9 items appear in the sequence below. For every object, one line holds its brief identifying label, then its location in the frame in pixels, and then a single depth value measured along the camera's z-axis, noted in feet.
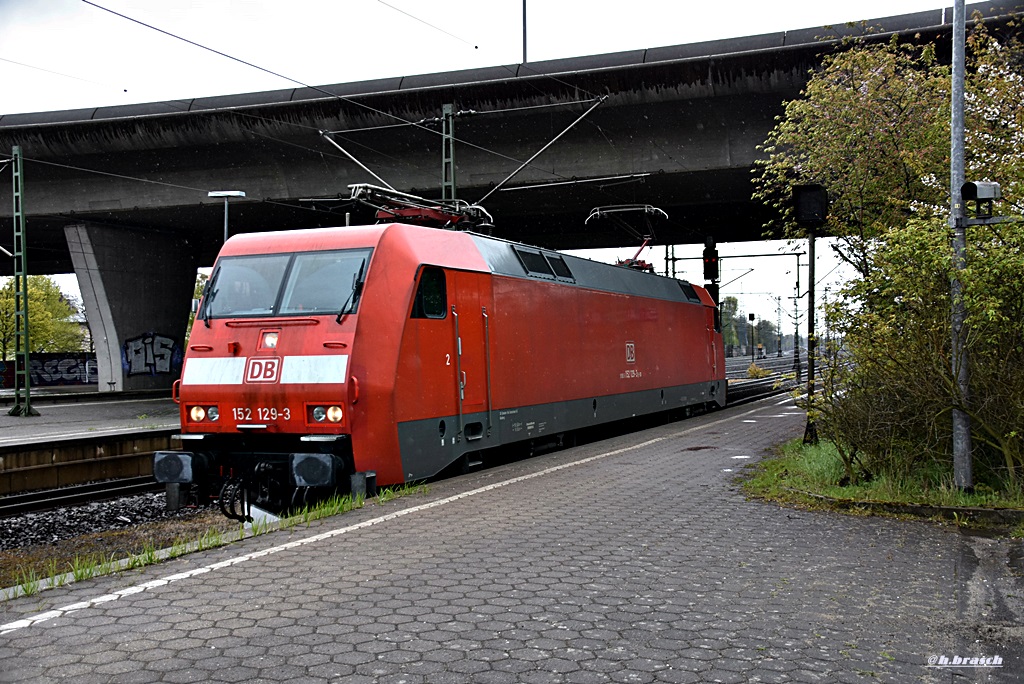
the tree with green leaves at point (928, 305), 30.71
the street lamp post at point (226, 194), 92.86
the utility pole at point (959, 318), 30.71
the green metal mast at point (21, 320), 82.97
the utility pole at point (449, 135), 73.00
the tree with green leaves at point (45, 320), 215.51
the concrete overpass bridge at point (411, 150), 82.74
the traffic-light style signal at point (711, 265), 115.85
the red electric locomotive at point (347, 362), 32.96
